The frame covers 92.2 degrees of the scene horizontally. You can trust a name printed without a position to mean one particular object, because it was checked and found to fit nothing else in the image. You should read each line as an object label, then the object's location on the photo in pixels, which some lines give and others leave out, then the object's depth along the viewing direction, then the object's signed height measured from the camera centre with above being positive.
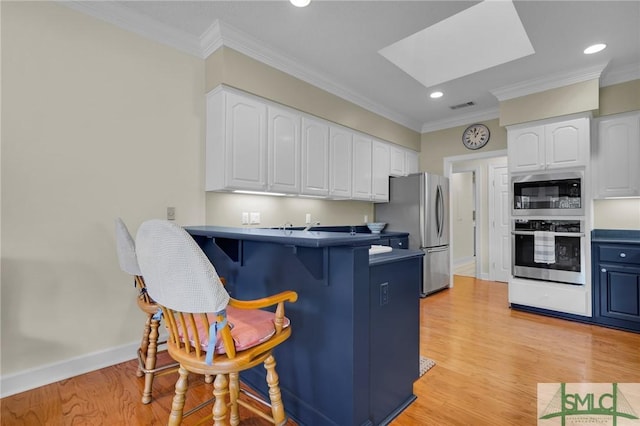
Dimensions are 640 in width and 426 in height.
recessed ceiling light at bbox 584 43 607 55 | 2.93 +1.63
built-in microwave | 3.41 +0.26
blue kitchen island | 1.49 -0.56
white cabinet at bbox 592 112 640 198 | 3.34 +0.68
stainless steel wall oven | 3.41 -0.39
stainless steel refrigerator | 4.43 +0.00
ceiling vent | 4.37 +1.62
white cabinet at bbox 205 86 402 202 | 2.75 +0.70
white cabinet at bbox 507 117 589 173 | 3.40 +0.83
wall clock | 4.70 +1.26
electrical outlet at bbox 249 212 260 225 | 3.24 -0.01
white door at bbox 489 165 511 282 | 5.46 -0.15
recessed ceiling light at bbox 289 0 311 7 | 2.30 +1.62
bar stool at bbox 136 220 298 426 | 1.16 -0.44
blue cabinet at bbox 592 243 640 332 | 3.08 -0.70
